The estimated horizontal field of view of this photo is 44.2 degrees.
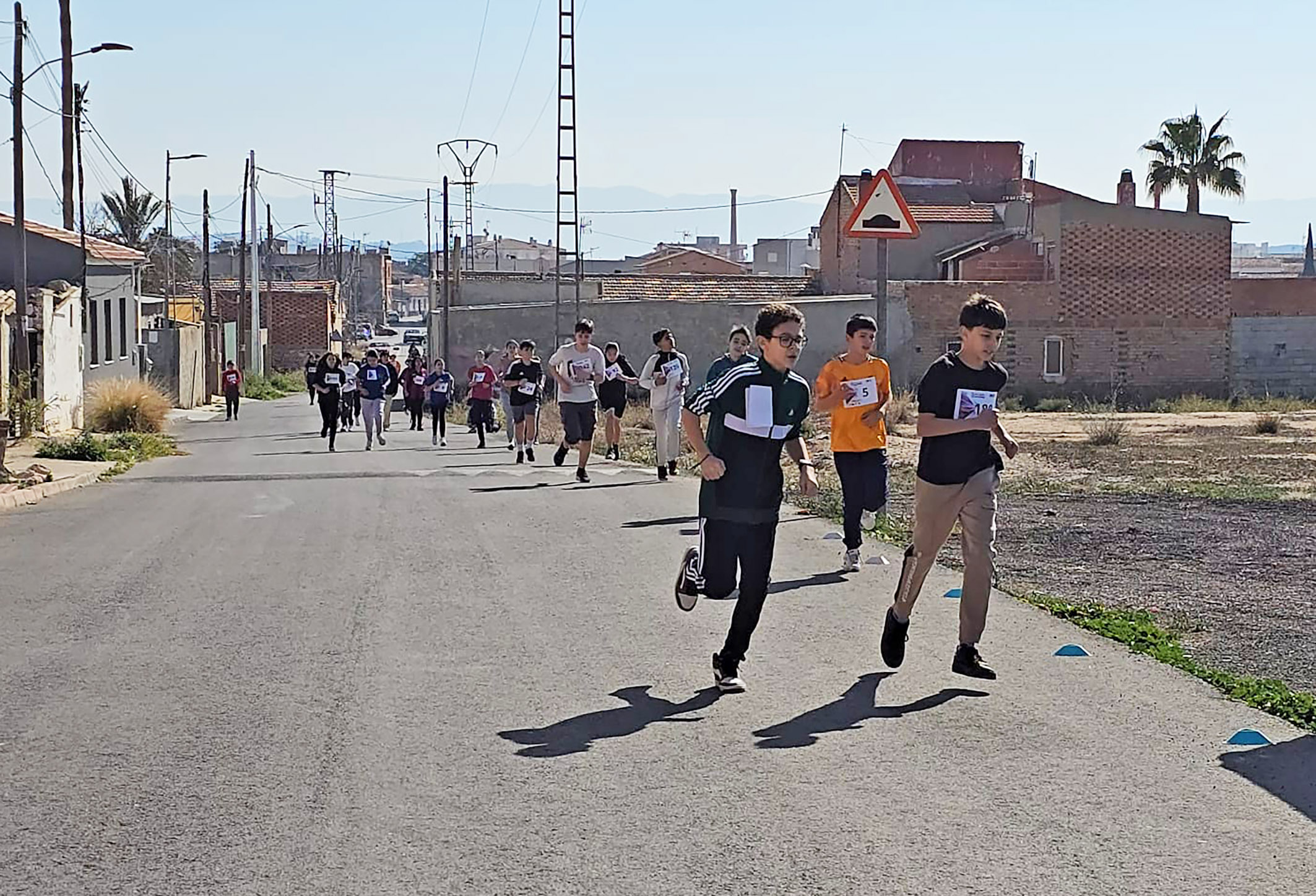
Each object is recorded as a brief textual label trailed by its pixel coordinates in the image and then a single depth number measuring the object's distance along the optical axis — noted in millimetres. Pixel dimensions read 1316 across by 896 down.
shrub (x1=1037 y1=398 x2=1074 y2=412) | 45406
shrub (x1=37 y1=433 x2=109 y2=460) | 23812
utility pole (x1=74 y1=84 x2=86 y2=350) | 37003
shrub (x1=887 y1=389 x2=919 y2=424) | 34078
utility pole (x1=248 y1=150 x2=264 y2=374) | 65562
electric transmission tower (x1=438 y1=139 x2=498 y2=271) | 67438
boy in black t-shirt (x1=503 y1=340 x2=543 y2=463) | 20703
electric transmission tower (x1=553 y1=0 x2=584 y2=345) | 41156
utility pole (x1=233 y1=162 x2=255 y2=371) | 59312
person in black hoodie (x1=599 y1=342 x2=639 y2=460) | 19453
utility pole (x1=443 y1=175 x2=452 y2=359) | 53219
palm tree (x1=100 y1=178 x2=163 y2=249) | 74875
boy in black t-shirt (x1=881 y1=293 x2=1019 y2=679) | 7598
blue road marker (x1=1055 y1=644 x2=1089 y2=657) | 8281
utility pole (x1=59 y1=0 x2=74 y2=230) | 37625
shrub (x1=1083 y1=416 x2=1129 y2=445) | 28375
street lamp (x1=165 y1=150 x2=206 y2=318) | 57106
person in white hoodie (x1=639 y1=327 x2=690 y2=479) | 17375
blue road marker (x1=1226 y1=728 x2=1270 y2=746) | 6520
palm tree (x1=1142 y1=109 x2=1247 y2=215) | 59156
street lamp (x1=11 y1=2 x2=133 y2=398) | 25609
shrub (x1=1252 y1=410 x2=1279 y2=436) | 31781
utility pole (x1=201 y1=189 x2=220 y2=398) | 54500
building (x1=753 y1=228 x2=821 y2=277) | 121438
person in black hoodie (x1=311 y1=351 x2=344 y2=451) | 27375
